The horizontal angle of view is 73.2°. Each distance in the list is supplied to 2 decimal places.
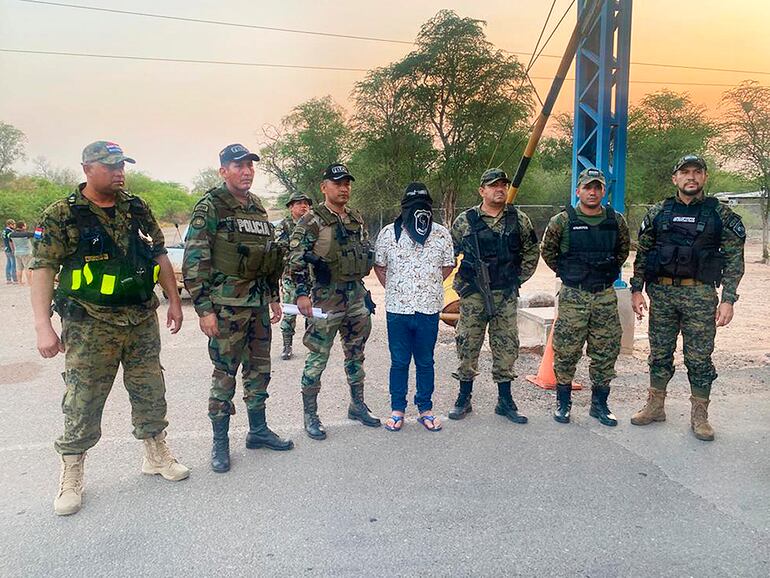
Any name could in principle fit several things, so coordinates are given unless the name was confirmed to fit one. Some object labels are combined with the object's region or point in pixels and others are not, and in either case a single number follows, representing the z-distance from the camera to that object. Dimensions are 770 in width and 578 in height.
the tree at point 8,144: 34.22
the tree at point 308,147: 21.42
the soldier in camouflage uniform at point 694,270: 3.64
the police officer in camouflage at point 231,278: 3.14
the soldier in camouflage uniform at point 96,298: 2.72
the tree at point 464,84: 17.88
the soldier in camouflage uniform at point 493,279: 3.93
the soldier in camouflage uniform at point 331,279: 3.62
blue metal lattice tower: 5.64
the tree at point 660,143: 23.30
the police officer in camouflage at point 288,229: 5.98
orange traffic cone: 4.75
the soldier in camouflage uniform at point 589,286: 3.89
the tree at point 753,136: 16.77
